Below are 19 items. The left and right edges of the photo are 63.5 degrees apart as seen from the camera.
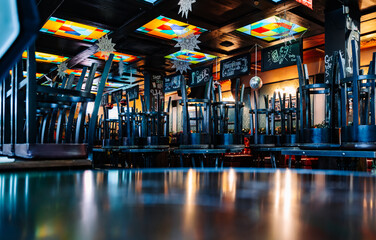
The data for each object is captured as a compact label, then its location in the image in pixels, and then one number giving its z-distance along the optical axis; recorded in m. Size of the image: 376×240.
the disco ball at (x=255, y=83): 8.77
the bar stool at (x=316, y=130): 2.27
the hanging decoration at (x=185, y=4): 4.45
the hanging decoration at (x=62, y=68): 8.27
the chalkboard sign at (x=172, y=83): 10.37
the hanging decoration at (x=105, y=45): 6.05
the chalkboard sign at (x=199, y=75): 9.17
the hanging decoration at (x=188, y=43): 6.45
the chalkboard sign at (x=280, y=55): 6.94
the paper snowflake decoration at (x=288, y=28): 6.20
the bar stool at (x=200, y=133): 4.03
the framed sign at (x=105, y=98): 15.13
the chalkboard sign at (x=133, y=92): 12.03
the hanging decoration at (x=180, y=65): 7.81
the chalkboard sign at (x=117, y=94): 13.66
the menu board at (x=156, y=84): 10.76
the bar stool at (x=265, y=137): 5.10
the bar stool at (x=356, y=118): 1.91
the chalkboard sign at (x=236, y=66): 8.12
